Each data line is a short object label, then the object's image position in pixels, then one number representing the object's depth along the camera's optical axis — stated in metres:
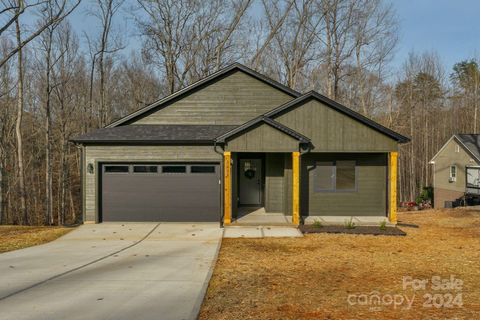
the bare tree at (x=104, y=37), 29.08
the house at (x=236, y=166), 13.04
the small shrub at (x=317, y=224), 12.30
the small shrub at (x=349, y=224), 12.18
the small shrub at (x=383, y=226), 12.03
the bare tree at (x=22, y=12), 14.07
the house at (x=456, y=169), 29.50
